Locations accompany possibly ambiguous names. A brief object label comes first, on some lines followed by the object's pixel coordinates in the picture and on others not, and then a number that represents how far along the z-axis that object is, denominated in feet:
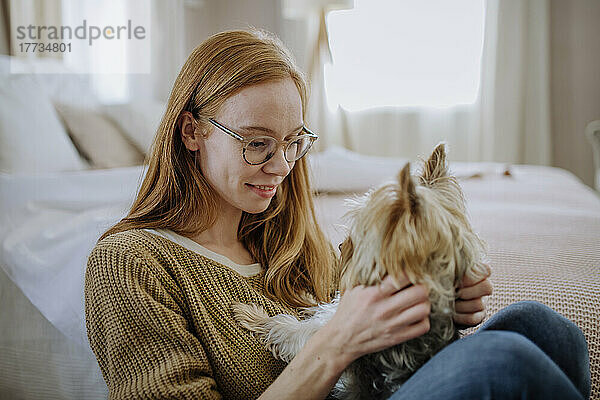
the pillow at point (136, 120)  8.76
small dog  2.47
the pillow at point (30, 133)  6.87
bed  4.02
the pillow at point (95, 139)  8.14
